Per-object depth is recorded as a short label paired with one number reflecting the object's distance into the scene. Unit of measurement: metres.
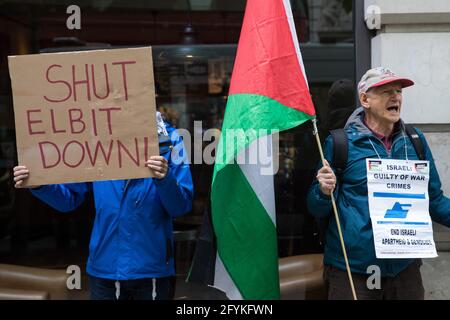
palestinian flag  3.57
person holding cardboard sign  3.54
